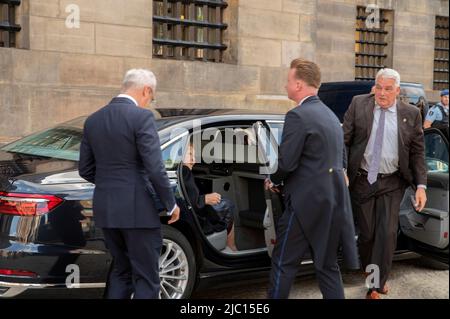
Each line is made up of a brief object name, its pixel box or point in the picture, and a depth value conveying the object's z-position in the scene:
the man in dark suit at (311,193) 4.04
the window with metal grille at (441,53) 17.64
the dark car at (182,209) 4.20
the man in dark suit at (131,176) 3.79
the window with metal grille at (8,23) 10.48
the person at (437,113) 8.62
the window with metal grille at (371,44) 16.03
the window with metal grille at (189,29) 12.28
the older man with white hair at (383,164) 5.23
